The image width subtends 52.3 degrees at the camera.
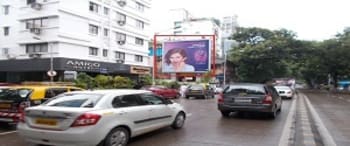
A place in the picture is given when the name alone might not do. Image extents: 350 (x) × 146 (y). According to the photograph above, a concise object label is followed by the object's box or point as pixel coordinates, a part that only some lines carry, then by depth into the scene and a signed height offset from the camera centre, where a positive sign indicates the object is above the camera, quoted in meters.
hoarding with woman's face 42.94 +2.15
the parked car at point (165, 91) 29.14 -1.47
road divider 8.40 -1.63
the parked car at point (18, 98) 9.87 -0.71
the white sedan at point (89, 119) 6.79 -0.92
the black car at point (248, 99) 12.80 -0.93
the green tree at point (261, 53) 50.97 +2.97
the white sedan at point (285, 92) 30.38 -1.57
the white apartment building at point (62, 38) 35.16 +3.84
